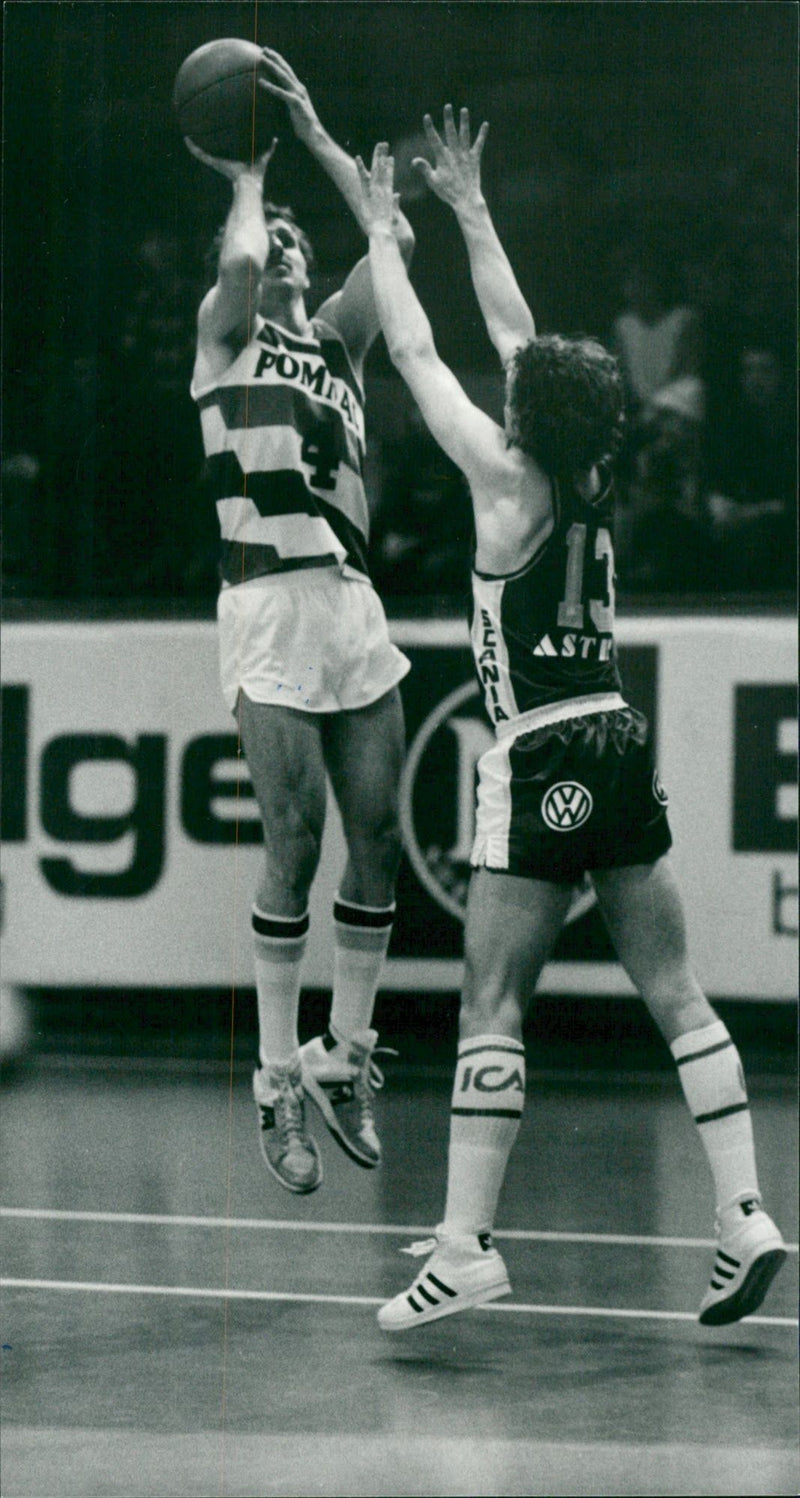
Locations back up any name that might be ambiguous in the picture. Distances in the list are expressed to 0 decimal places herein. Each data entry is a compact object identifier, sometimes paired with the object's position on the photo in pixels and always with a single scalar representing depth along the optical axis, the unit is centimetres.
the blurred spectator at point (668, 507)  959
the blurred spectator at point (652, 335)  889
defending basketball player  653
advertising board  775
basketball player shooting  662
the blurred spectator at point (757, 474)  1011
